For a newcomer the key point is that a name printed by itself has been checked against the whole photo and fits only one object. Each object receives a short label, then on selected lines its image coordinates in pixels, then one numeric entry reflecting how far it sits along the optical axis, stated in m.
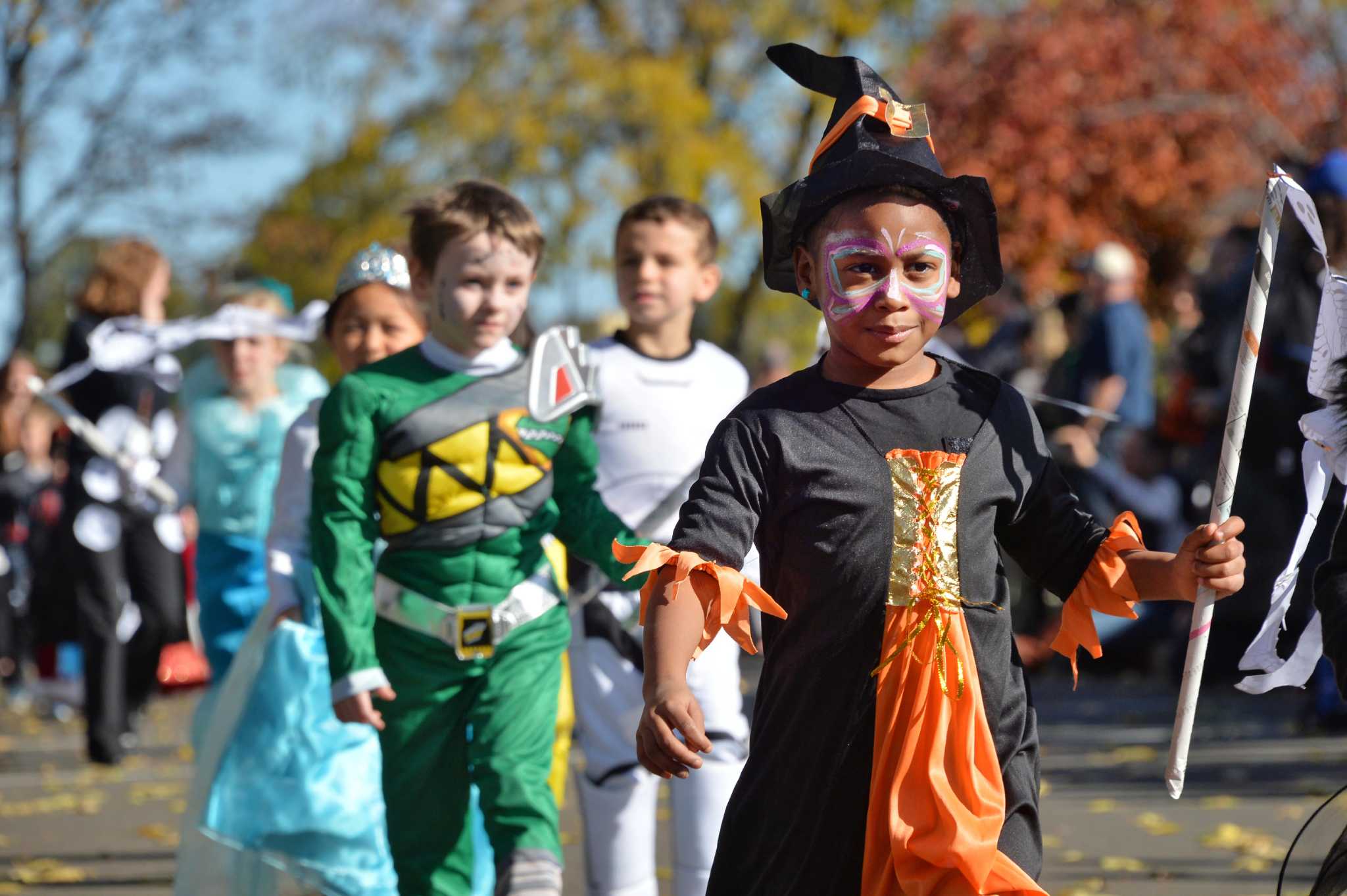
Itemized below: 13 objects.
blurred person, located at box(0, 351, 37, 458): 27.77
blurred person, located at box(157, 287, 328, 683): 14.06
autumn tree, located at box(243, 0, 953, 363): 51.28
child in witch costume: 6.05
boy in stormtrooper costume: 9.80
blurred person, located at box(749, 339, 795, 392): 28.43
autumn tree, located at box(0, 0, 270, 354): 40.19
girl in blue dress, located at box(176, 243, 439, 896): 10.38
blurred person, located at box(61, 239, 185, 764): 18.23
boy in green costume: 8.83
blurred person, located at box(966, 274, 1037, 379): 23.25
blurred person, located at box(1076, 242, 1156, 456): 20.59
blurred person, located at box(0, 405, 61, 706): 27.50
